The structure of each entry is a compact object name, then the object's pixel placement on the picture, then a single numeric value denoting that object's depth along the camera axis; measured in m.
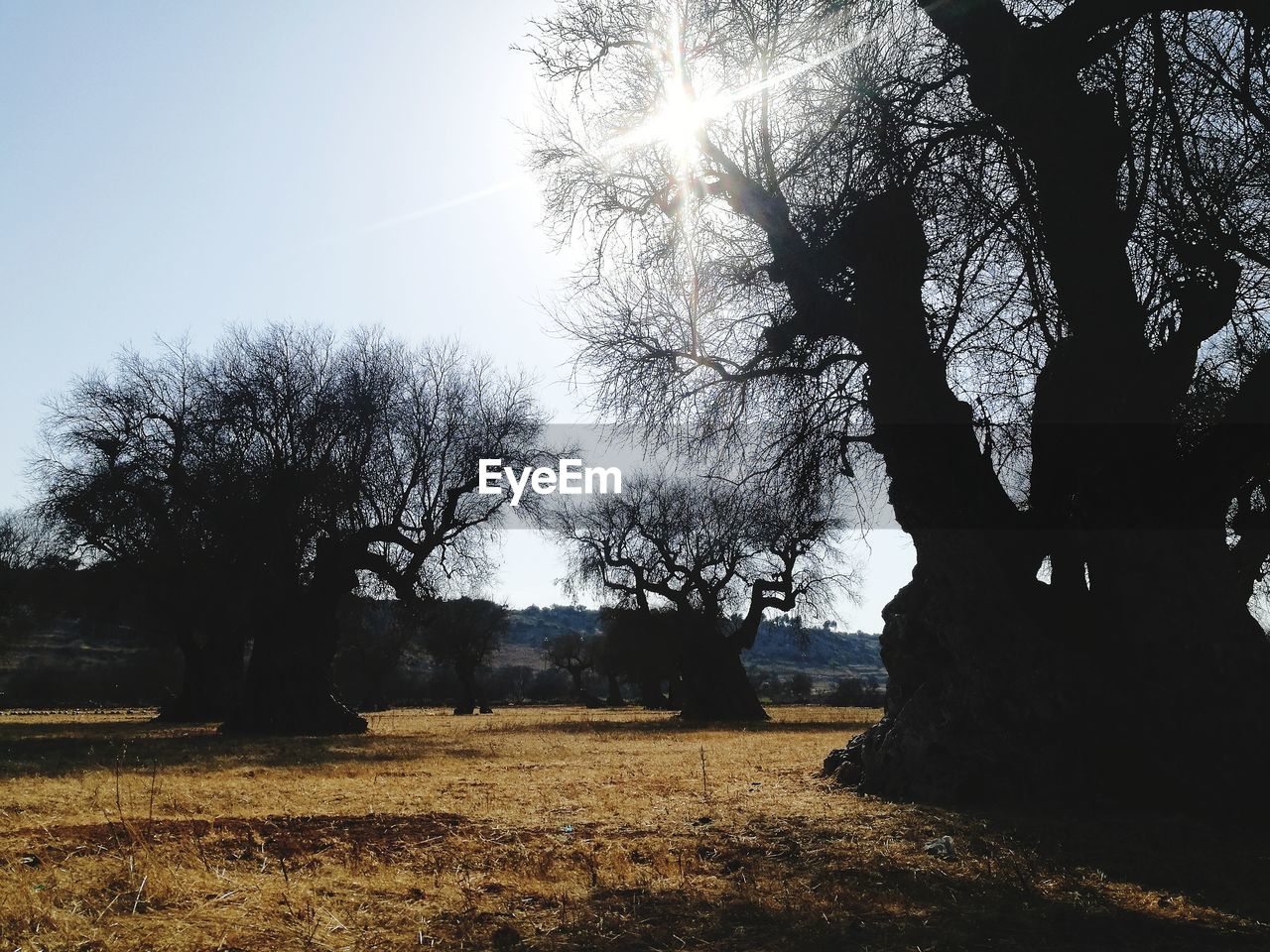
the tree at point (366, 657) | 40.28
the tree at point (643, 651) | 38.66
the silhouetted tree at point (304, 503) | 19.97
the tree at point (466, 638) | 51.50
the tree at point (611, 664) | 58.91
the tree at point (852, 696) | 59.24
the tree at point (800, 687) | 77.47
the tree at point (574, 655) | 71.12
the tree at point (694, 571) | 32.03
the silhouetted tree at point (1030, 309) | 7.24
